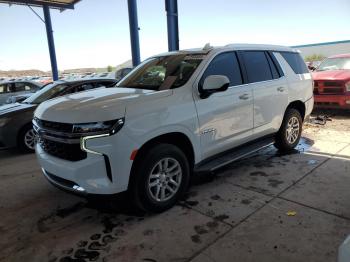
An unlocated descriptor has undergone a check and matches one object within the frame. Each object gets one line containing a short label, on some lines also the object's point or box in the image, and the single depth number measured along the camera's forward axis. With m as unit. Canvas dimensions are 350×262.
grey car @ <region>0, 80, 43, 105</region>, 12.22
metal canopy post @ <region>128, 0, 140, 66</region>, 11.33
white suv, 3.10
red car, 8.56
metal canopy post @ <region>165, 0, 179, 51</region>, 9.53
